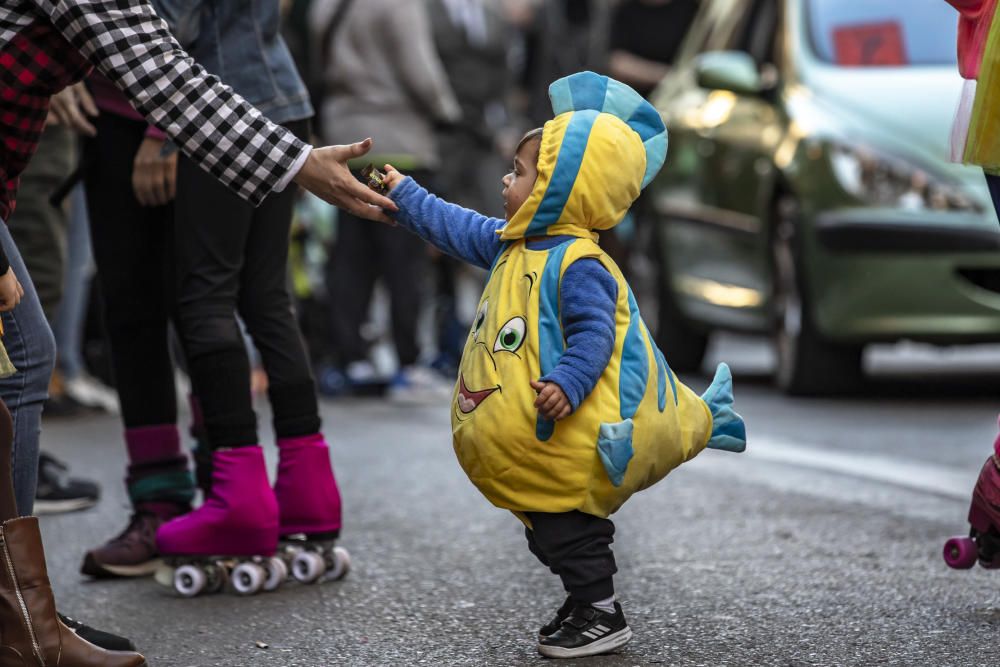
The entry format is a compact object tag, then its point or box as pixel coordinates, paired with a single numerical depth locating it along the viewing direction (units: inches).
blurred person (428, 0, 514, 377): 751.2
